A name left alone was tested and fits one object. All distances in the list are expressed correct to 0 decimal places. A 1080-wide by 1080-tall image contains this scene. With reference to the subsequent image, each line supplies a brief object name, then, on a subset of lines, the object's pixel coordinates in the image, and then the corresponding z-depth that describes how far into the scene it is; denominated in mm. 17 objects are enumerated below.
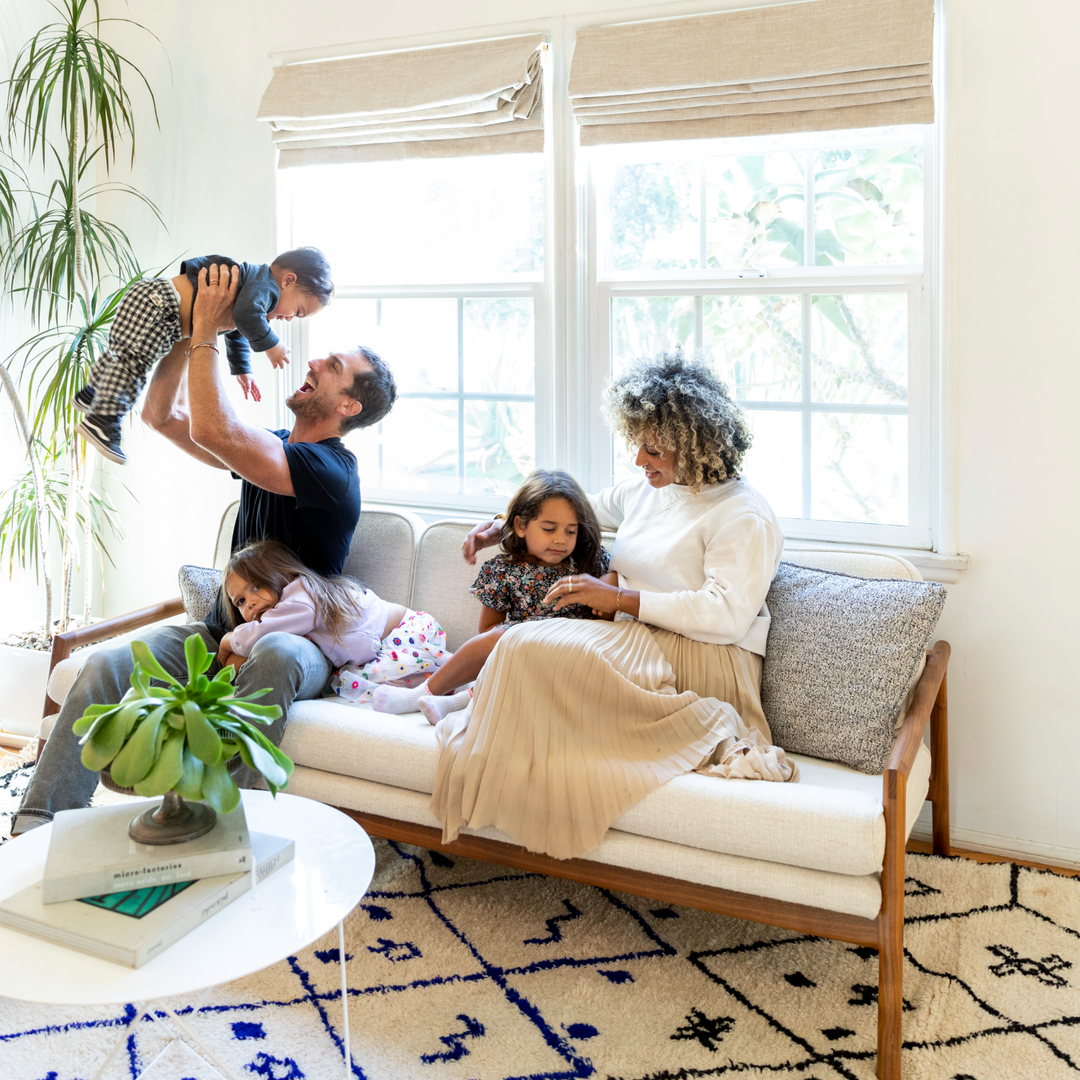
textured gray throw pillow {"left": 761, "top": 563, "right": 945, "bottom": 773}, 2266
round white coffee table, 1350
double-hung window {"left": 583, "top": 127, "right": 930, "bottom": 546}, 2734
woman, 2084
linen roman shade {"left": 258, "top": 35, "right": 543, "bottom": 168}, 2957
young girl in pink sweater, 2549
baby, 2566
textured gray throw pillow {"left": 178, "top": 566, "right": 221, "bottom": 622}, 2844
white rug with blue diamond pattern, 1830
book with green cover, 1409
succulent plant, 1479
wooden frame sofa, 1836
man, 2311
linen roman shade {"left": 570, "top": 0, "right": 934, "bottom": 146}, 2518
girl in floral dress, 2498
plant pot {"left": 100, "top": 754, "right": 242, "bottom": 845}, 1560
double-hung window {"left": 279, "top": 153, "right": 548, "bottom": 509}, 3188
